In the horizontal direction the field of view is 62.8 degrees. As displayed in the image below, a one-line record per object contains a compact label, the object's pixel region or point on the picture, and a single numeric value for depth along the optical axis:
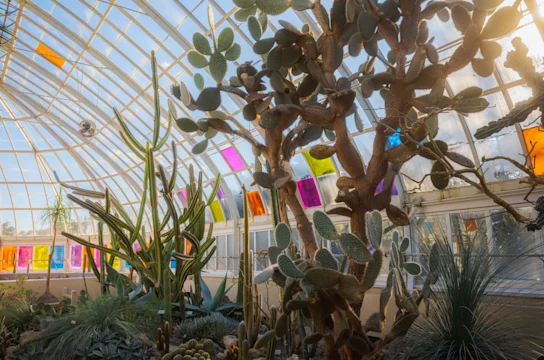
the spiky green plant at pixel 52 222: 8.55
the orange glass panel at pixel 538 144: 5.94
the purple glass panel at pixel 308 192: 9.53
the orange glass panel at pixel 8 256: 18.45
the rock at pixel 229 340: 4.18
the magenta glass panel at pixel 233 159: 11.16
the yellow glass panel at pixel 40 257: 18.56
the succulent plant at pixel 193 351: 3.75
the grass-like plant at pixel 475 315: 2.26
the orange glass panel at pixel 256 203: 11.02
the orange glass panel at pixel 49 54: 12.48
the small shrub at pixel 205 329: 4.71
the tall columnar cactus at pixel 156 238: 5.30
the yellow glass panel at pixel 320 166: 9.13
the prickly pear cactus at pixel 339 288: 2.37
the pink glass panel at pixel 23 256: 18.64
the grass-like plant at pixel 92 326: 3.89
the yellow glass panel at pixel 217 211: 12.59
